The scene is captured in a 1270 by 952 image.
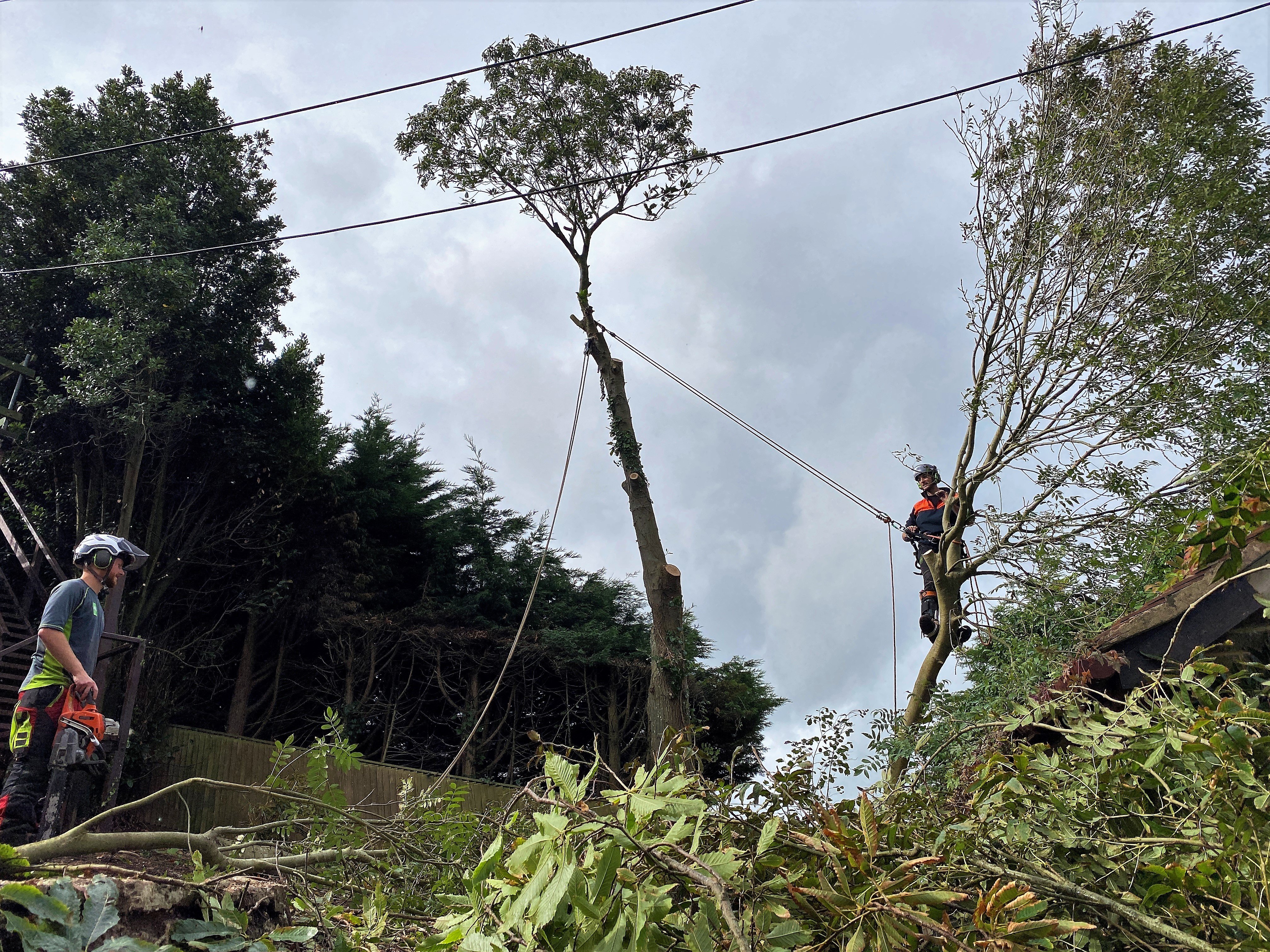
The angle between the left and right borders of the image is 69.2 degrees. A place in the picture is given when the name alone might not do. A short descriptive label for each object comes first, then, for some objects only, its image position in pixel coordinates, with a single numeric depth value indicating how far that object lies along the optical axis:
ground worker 3.69
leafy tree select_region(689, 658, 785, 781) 12.07
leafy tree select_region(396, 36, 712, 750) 10.94
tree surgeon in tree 8.36
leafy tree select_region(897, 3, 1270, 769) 7.82
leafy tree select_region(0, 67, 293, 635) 11.83
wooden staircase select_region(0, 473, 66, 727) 8.00
